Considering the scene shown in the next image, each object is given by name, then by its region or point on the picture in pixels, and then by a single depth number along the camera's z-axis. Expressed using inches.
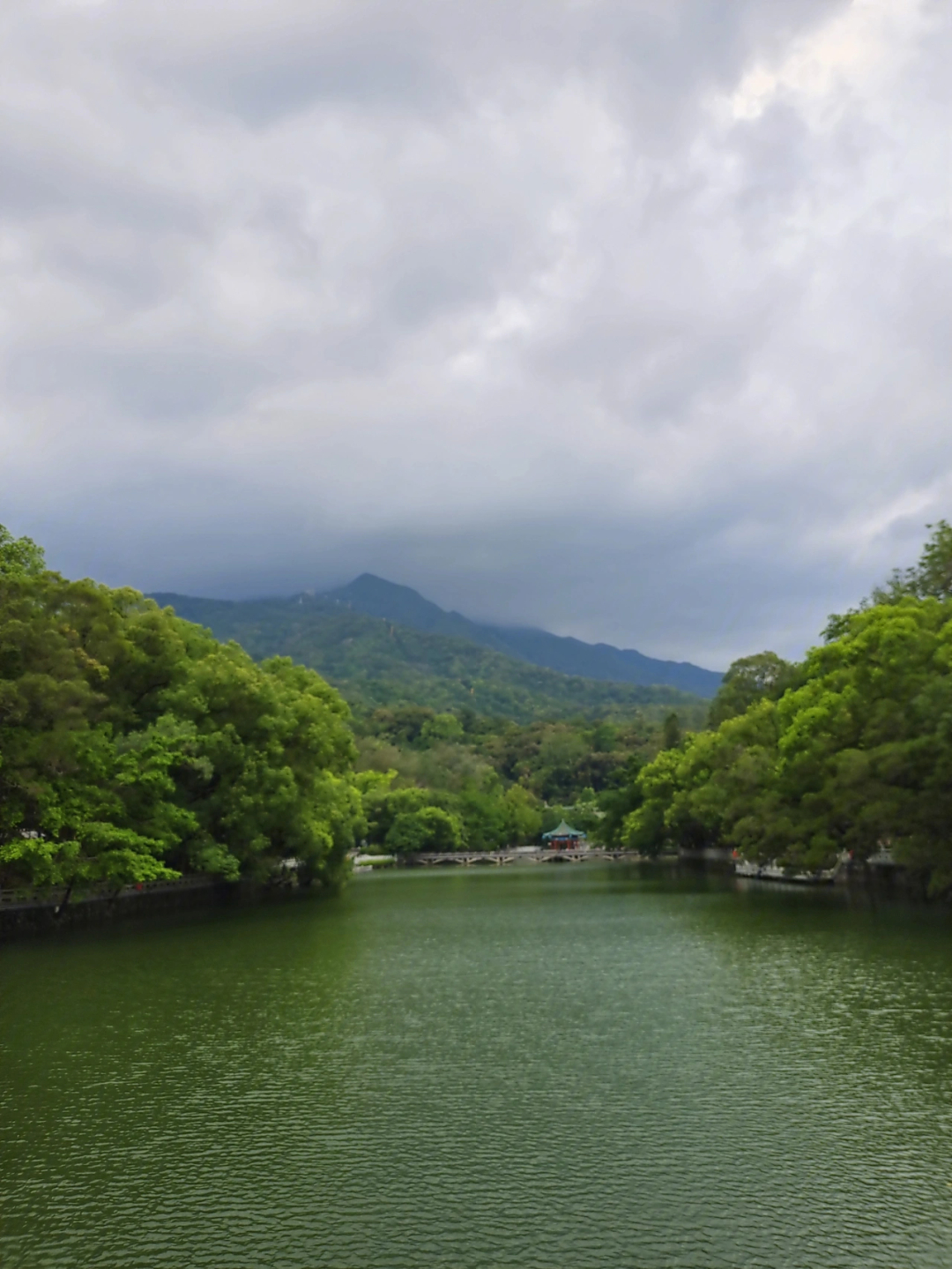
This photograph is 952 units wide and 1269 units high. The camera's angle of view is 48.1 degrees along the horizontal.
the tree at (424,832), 4633.4
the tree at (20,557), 1378.0
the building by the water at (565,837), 5324.8
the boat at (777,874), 2276.2
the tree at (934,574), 2146.9
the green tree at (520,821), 5511.8
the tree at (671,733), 4414.4
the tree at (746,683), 3533.5
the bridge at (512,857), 4803.2
